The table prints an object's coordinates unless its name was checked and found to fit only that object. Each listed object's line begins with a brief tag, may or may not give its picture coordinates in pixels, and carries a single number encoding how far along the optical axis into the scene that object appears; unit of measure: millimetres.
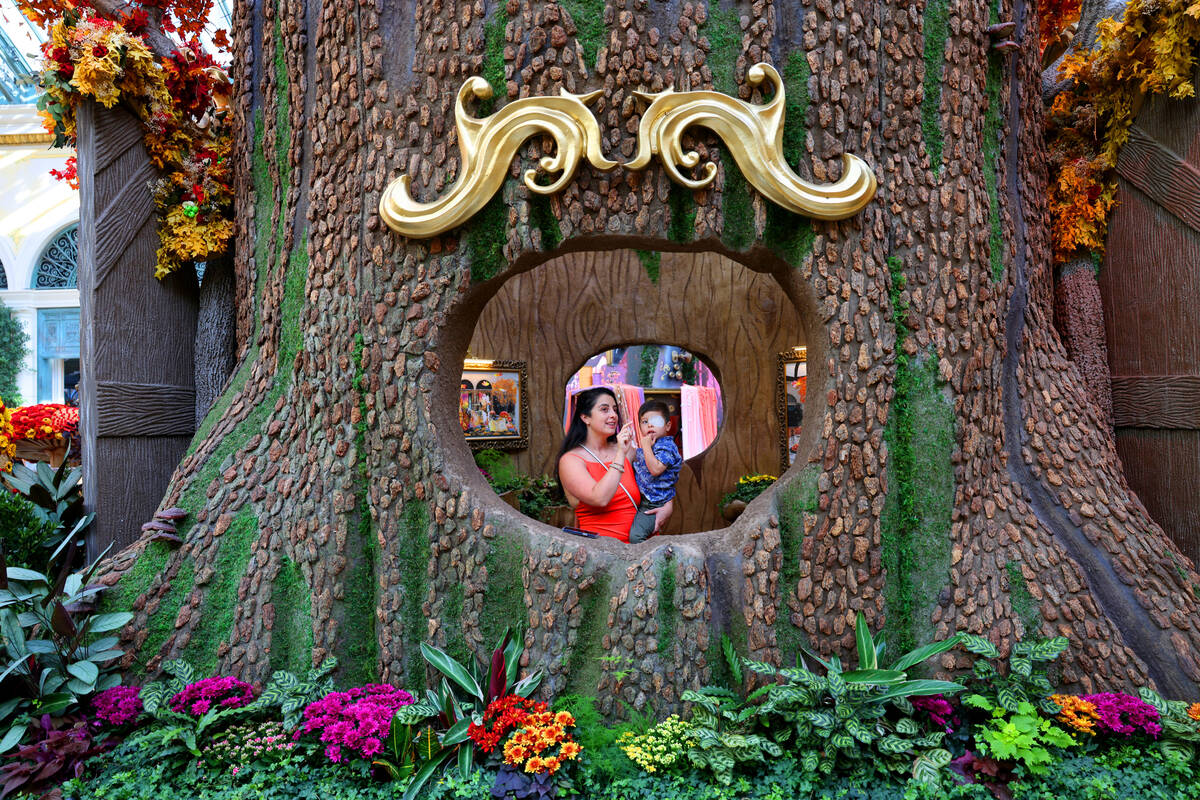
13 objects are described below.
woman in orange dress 3979
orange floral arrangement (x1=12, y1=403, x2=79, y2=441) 4559
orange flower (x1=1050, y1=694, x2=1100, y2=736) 2666
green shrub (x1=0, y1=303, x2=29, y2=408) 11320
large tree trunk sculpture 2945
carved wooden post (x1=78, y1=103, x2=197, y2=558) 4059
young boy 4926
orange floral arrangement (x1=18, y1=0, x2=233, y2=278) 3955
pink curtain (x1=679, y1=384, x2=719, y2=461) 7113
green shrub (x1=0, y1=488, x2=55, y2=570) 3719
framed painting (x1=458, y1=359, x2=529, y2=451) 5172
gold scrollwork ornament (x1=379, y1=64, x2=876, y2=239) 2867
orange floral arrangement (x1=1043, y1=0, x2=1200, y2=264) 3830
